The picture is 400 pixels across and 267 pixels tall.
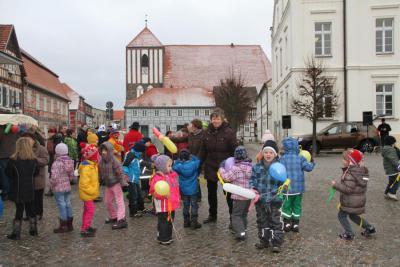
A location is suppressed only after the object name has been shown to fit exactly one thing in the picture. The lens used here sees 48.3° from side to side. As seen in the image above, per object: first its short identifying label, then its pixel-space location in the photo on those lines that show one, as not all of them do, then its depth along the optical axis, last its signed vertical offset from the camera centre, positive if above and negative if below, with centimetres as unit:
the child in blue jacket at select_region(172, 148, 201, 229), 673 -73
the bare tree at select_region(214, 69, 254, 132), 3491 +220
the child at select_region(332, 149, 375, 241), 589 -82
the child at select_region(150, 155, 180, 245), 595 -94
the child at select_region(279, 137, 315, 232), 654 -76
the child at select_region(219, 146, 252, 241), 601 -69
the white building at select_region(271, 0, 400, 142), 2512 +454
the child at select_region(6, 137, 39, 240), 630 -68
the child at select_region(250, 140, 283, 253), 562 -94
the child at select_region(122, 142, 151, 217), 783 -80
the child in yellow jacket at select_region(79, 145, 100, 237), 650 -78
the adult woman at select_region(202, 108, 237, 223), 686 -23
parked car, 2092 -34
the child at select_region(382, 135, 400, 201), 916 -72
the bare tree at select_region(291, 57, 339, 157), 2139 +148
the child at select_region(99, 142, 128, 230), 691 -71
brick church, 6494 +876
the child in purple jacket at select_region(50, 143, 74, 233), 667 -80
